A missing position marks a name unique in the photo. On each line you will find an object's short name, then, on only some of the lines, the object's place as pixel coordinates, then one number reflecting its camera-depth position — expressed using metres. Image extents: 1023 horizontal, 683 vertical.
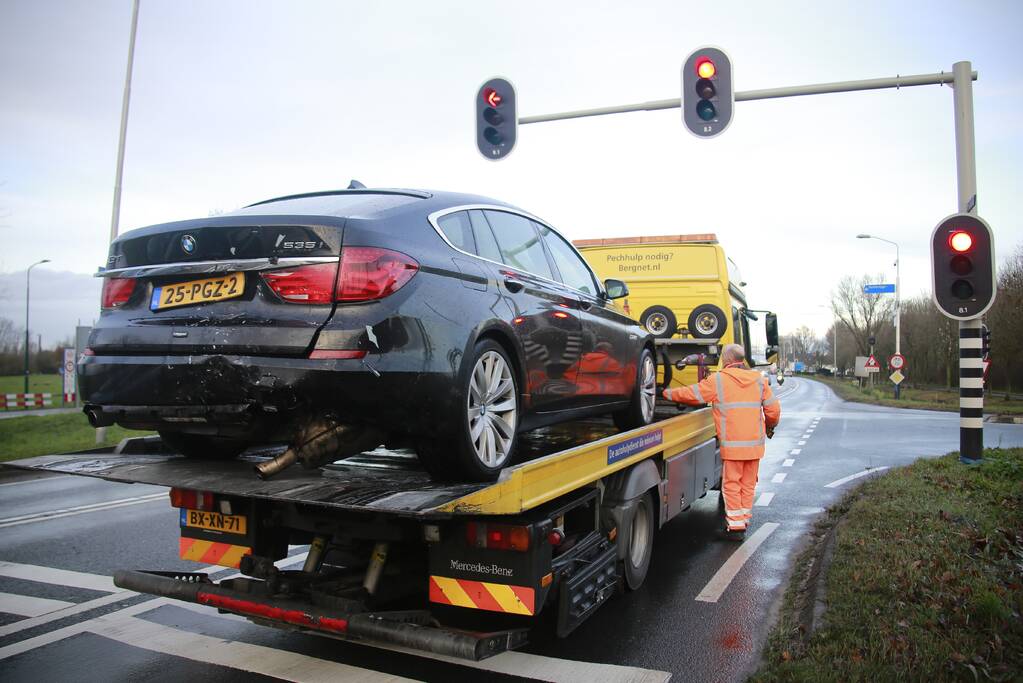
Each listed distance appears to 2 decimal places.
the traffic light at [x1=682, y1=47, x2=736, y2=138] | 9.57
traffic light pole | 8.58
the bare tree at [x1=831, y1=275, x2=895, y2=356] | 66.00
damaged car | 3.15
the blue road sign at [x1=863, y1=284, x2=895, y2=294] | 35.03
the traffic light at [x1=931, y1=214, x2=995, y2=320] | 8.00
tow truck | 3.23
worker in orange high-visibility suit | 6.88
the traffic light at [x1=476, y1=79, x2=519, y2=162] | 10.75
